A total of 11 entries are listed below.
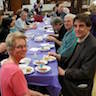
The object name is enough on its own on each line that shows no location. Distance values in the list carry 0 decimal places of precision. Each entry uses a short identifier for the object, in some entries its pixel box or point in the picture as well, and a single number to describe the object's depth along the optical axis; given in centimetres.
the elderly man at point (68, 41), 200
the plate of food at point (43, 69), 147
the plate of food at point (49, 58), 173
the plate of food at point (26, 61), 166
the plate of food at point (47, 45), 217
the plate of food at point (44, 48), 203
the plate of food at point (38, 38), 247
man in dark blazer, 143
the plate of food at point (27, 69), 146
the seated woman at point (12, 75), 97
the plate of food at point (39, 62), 164
